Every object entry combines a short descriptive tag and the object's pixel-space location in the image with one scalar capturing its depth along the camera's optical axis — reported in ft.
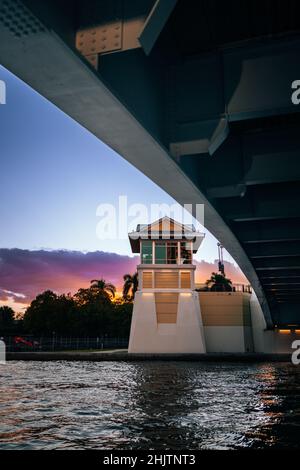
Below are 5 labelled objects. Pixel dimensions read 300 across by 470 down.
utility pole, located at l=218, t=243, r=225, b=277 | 222.48
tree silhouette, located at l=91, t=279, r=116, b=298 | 251.19
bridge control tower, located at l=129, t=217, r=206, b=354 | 133.18
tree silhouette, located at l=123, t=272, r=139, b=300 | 218.59
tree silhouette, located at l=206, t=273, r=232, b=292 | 212.02
